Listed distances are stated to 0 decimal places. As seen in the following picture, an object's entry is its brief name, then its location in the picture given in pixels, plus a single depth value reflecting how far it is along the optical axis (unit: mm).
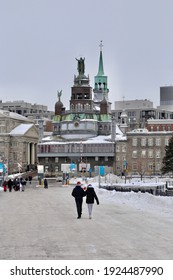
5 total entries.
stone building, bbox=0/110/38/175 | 165250
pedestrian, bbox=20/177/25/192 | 75750
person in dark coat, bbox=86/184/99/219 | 31406
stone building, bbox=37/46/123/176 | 154000
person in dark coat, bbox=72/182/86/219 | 31891
